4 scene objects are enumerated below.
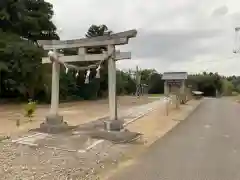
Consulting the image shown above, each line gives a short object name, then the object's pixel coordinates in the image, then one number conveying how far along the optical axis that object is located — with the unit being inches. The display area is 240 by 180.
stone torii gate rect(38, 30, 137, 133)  207.8
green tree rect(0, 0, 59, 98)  471.4
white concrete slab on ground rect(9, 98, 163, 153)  164.8
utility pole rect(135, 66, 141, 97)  925.2
